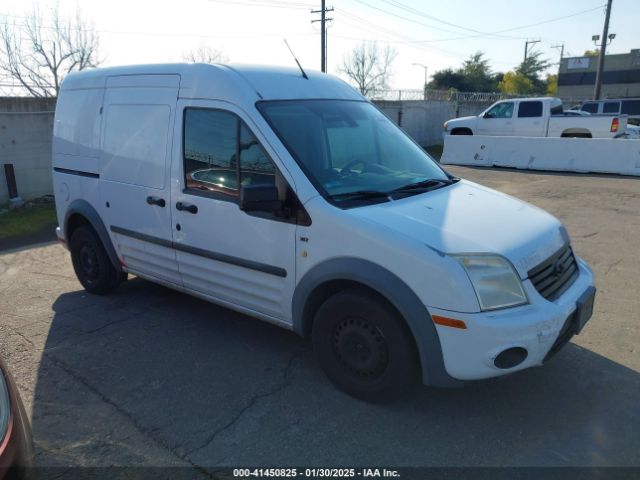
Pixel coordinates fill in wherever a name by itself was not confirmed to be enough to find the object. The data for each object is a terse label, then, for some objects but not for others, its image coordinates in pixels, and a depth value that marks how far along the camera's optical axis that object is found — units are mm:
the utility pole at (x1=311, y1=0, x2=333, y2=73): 29703
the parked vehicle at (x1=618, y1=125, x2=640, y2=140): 17156
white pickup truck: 16844
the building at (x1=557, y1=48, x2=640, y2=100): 54219
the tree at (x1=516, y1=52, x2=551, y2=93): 78312
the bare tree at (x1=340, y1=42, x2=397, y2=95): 58444
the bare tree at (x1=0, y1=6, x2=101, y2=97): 29812
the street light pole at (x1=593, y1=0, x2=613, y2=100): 29781
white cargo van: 2807
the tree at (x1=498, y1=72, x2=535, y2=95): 67938
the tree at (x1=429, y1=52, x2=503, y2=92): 64938
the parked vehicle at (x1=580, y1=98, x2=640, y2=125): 24438
